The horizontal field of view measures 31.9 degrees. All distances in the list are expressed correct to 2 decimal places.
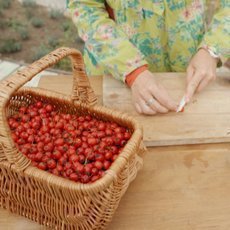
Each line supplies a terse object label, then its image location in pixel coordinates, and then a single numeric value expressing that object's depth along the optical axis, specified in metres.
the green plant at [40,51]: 3.23
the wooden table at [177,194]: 0.93
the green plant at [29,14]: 3.77
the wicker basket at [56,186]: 0.79
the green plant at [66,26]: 3.63
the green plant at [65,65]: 3.11
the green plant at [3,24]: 3.62
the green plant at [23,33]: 3.49
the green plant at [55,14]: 3.78
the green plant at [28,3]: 3.92
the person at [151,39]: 1.26
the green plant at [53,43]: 3.39
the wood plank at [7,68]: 2.92
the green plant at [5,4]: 3.88
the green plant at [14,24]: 3.62
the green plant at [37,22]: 3.64
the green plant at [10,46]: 3.28
